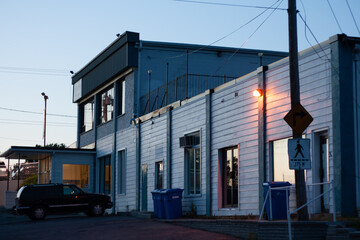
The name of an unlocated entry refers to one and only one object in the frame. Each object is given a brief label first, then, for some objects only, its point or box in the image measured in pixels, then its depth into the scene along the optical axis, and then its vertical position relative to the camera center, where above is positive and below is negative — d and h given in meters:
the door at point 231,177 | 20.03 +0.17
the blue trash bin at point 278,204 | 15.77 -0.58
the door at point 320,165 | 15.45 +0.45
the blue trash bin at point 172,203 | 21.41 -0.74
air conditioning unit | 22.78 +1.57
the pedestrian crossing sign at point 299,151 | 13.27 +0.69
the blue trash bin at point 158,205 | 21.83 -0.83
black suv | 26.66 -0.83
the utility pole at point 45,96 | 52.47 +7.57
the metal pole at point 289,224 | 12.99 -0.92
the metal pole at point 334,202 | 13.22 -0.47
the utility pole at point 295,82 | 13.99 +2.37
